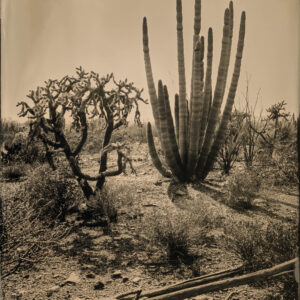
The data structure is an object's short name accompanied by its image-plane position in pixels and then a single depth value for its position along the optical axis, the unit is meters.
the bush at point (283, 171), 5.39
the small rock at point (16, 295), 3.42
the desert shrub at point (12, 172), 7.59
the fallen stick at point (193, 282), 3.03
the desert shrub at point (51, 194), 4.93
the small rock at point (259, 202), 5.25
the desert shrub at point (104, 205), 4.90
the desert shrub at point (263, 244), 3.19
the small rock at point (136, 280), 3.50
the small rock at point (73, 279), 3.52
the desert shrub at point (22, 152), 8.30
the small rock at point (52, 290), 3.41
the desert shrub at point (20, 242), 3.77
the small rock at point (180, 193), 5.91
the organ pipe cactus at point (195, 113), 6.43
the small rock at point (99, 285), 3.43
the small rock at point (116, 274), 3.62
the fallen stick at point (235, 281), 2.75
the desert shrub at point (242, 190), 5.22
